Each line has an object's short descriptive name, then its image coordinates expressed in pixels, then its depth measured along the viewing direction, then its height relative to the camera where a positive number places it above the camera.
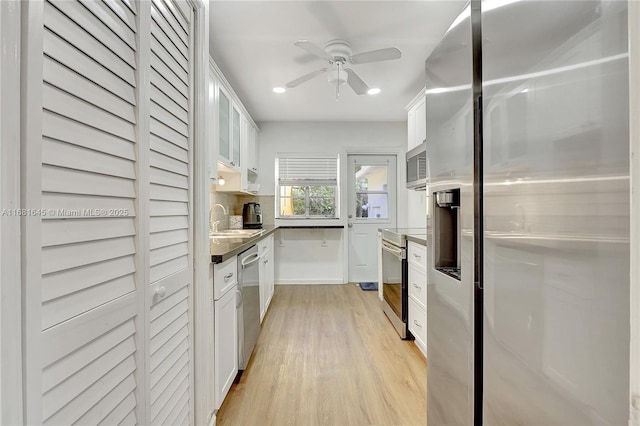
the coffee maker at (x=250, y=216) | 3.51 -0.05
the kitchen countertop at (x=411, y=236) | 2.13 -0.19
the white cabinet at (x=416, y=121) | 2.94 +1.00
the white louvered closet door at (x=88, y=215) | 0.56 -0.01
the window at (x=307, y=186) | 4.28 +0.40
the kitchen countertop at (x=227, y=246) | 1.44 -0.21
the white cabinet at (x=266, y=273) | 2.70 -0.65
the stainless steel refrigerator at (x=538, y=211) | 0.46 +0.00
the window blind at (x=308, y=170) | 4.28 +0.64
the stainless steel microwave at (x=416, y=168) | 2.55 +0.42
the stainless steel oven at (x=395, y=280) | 2.47 -0.65
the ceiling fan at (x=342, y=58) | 1.99 +1.14
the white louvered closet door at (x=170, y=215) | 0.92 -0.01
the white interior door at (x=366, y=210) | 4.41 +0.04
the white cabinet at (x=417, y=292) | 2.12 -0.63
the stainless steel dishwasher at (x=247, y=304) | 1.85 -0.66
